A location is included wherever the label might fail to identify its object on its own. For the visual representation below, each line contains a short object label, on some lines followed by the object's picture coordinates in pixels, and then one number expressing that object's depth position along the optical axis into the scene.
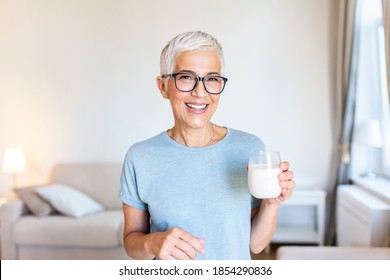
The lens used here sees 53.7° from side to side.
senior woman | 0.78
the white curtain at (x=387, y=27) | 1.47
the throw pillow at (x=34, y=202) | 1.58
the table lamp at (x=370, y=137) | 1.85
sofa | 1.52
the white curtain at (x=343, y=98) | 1.63
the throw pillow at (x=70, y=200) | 1.67
